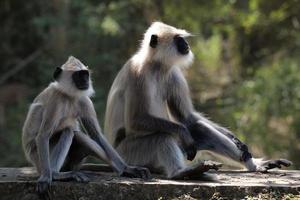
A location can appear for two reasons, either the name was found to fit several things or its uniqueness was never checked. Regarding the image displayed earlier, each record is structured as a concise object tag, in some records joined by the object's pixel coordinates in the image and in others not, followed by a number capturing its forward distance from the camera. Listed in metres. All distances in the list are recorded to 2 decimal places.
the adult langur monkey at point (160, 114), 13.02
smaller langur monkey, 11.41
